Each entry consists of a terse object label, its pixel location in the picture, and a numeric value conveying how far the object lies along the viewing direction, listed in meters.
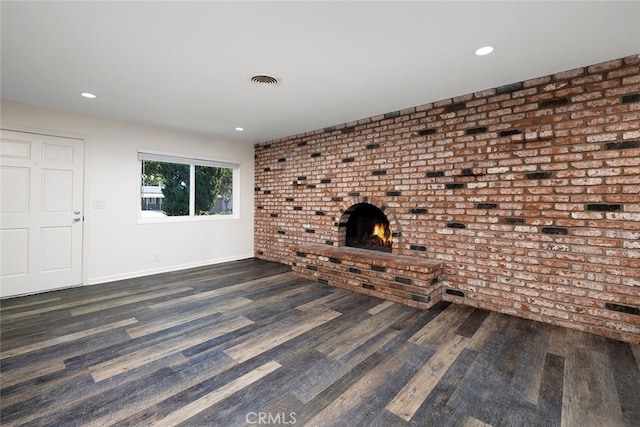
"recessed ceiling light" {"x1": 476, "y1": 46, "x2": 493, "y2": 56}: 2.21
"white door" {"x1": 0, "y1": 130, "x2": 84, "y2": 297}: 3.37
